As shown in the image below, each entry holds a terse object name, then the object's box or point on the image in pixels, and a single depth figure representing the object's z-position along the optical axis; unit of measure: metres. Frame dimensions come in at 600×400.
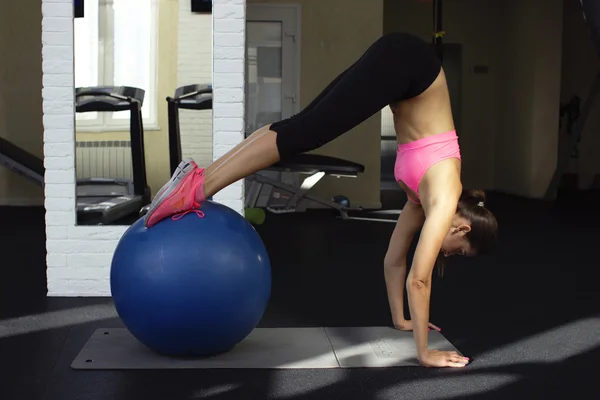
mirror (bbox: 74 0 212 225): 3.64
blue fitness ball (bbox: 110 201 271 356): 2.36
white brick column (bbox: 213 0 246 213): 3.63
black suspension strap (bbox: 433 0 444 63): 3.21
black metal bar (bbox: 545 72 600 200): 8.66
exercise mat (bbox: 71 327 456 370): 2.51
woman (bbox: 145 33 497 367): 2.35
